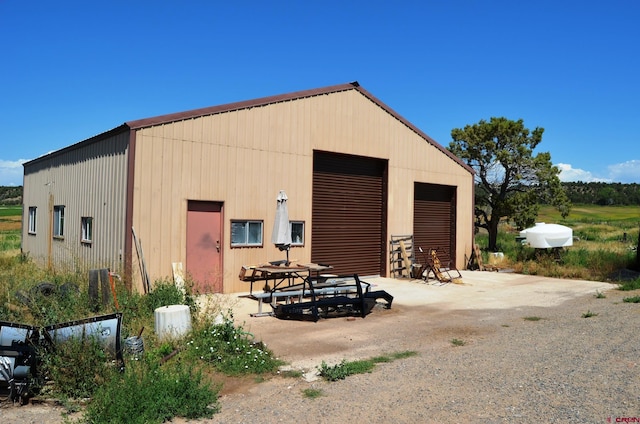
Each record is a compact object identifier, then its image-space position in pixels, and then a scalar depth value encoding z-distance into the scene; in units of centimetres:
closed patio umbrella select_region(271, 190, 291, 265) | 1158
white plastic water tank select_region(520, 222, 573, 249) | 1910
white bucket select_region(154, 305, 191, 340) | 716
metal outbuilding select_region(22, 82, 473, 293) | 1128
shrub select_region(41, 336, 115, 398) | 546
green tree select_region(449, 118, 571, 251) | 2453
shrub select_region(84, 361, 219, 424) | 470
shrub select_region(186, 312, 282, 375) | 636
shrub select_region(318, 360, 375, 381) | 595
